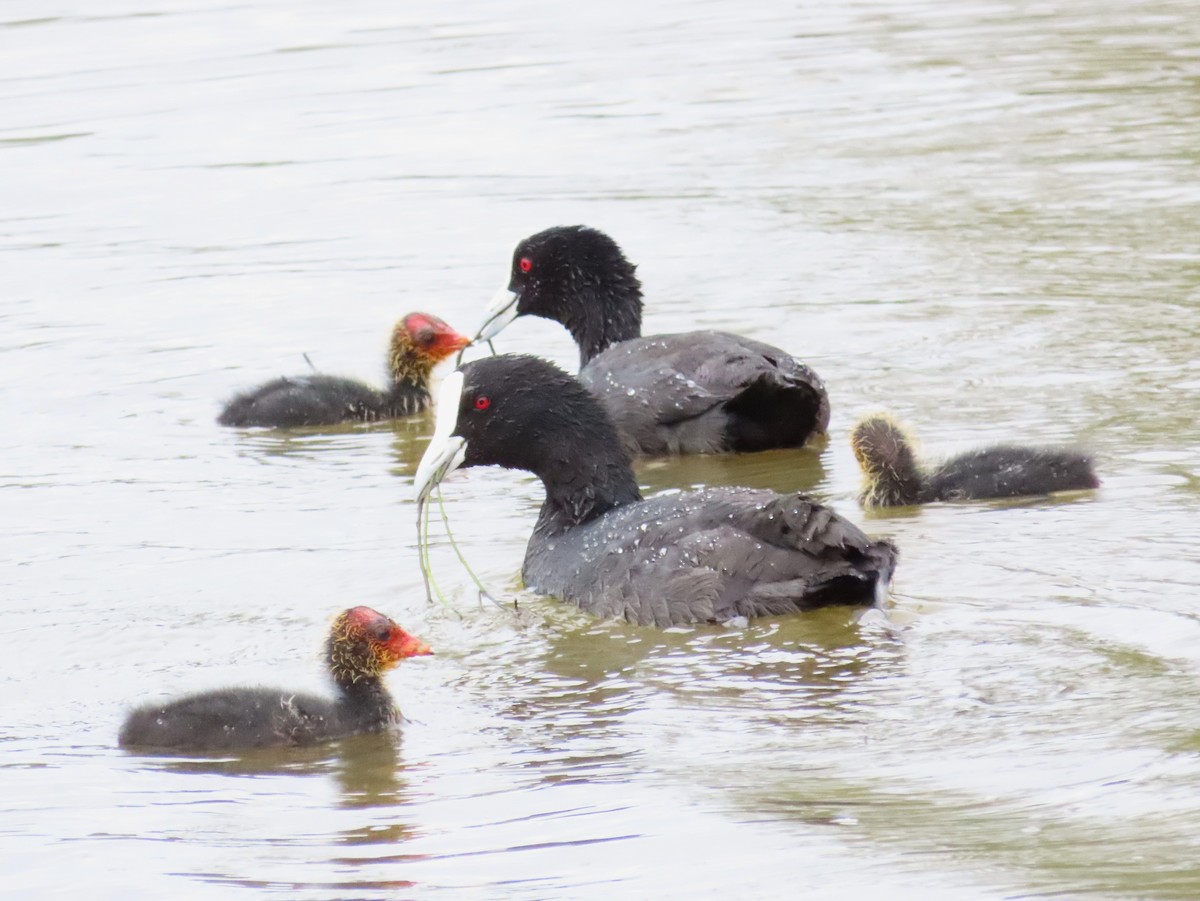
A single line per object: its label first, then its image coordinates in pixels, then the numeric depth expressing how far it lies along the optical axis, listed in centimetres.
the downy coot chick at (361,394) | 2145
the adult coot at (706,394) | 1917
